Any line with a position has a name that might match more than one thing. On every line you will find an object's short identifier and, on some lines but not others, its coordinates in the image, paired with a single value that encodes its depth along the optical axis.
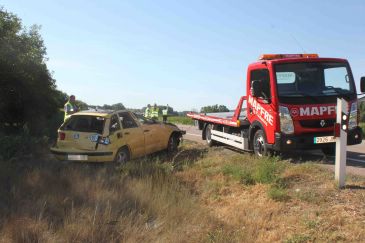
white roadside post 7.60
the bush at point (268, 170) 8.53
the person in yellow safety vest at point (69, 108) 15.46
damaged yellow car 10.91
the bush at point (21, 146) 11.99
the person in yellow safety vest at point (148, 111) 29.29
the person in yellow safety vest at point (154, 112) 28.53
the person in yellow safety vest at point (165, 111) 29.97
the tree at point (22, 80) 16.73
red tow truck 10.24
